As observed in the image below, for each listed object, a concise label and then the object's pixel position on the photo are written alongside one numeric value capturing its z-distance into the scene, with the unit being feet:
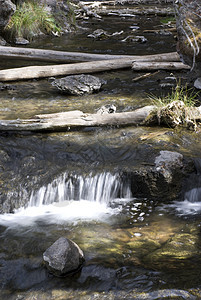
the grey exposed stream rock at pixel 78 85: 28.35
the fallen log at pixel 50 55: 36.11
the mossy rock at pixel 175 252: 12.47
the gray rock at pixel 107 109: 24.02
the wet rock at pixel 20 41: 45.55
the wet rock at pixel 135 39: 45.52
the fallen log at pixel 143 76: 31.64
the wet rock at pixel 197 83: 28.84
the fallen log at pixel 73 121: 21.49
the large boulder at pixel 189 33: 23.38
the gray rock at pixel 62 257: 11.97
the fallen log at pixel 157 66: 33.53
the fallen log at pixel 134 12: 68.84
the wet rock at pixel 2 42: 44.86
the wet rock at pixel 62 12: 54.75
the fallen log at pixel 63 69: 31.37
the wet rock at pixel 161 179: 17.54
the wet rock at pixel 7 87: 29.60
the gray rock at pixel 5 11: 44.01
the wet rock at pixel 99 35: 49.26
